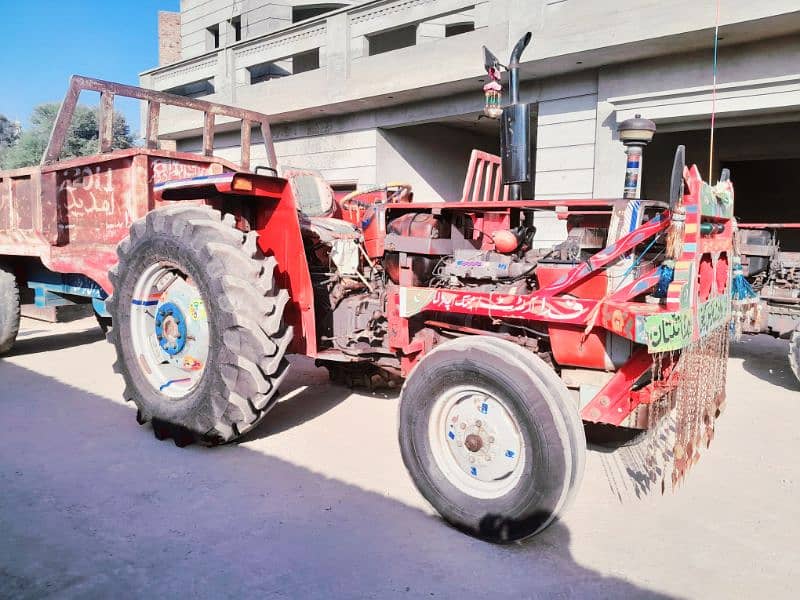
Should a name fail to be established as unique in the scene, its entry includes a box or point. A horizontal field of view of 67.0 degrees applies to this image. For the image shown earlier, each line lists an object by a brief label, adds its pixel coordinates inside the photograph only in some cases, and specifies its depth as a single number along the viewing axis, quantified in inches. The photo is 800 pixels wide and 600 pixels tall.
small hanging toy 184.2
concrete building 315.3
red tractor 105.8
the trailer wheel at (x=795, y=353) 205.9
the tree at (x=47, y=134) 898.7
